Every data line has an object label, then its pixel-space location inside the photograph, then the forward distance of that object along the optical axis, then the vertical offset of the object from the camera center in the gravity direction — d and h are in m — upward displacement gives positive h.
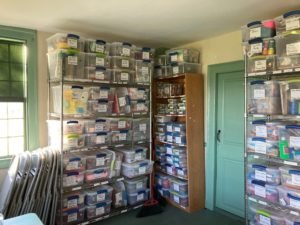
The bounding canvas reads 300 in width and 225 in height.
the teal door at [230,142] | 3.39 -0.46
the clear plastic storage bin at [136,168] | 3.60 -0.84
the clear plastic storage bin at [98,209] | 3.33 -1.30
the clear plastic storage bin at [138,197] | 3.72 -1.27
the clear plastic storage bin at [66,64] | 3.03 +0.54
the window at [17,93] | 3.16 +0.21
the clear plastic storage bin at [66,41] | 3.05 +0.81
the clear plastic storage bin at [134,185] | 3.72 -1.09
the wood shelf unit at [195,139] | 3.65 -0.43
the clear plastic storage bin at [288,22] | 2.25 +0.77
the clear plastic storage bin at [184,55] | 3.70 +0.77
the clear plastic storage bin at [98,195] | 3.34 -1.11
